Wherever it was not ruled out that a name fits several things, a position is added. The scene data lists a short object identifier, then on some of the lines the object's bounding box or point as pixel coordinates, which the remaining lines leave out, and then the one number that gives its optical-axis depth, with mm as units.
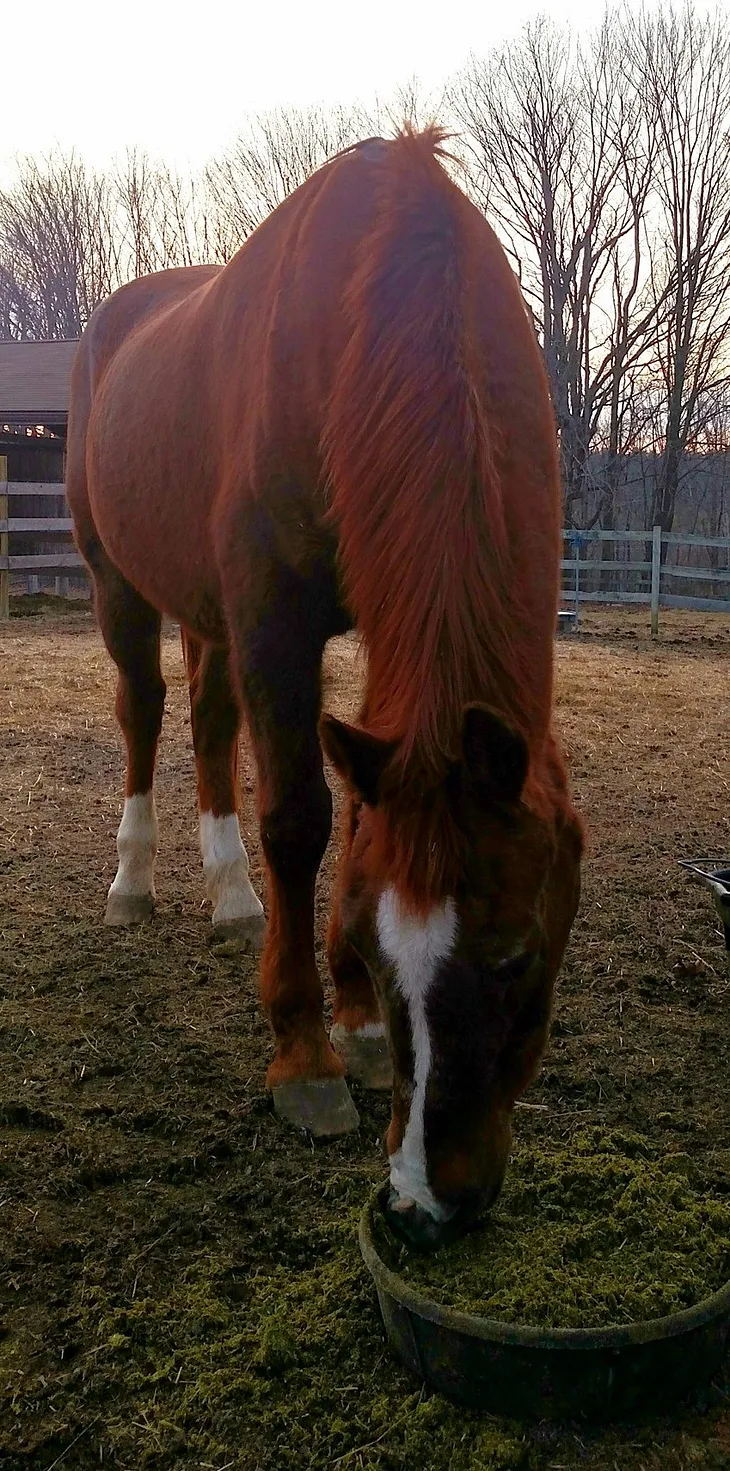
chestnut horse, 1507
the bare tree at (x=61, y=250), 31172
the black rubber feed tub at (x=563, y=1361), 1420
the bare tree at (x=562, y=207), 19844
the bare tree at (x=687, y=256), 19250
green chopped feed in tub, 1546
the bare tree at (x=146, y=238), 28922
